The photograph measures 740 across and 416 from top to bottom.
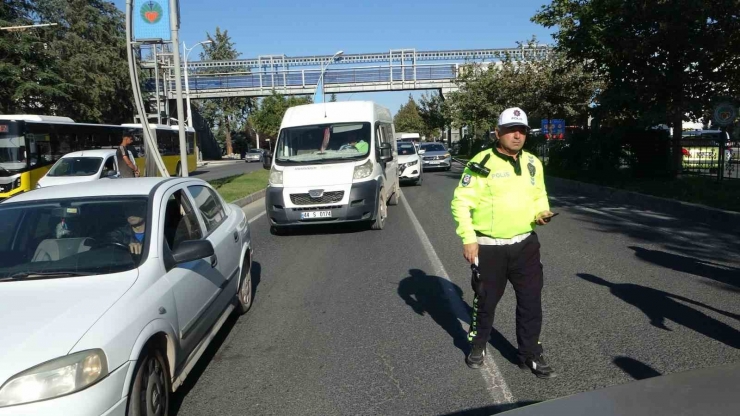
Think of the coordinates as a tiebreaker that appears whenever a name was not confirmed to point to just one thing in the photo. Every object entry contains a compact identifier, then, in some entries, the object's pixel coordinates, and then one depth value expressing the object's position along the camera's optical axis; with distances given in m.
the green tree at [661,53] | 16.25
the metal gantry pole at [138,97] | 15.07
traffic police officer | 4.21
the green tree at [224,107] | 77.00
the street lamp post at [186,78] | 40.66
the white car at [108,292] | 2.90
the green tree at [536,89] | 31.11
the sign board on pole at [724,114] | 15.12
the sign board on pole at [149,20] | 15.55
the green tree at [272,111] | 54.69
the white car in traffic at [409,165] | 21.98
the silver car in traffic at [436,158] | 31.48
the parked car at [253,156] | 64.56
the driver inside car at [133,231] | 4.21
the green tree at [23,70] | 31.75
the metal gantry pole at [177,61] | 17.28
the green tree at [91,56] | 42.59
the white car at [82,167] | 17.22
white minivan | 11.00
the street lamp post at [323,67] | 38.05
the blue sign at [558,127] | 30.17
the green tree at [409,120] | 88.11
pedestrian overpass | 44.56
